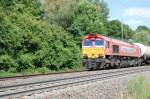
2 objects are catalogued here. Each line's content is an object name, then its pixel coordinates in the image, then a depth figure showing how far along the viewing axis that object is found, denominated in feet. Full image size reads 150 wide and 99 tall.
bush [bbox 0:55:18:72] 65.79
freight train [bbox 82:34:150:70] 82.30
